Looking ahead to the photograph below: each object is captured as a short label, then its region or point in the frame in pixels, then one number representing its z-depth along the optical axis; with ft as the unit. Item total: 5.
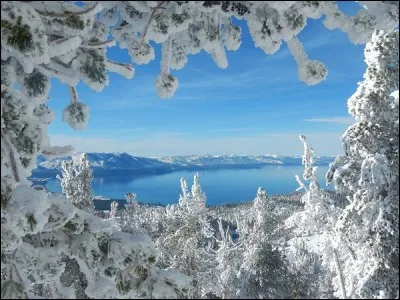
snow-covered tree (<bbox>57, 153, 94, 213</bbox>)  81.85
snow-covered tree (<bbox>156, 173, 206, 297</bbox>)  79.46
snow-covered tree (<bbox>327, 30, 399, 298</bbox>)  36.40
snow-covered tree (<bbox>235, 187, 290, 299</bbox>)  82.28
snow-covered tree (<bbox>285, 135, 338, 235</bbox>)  58.75
